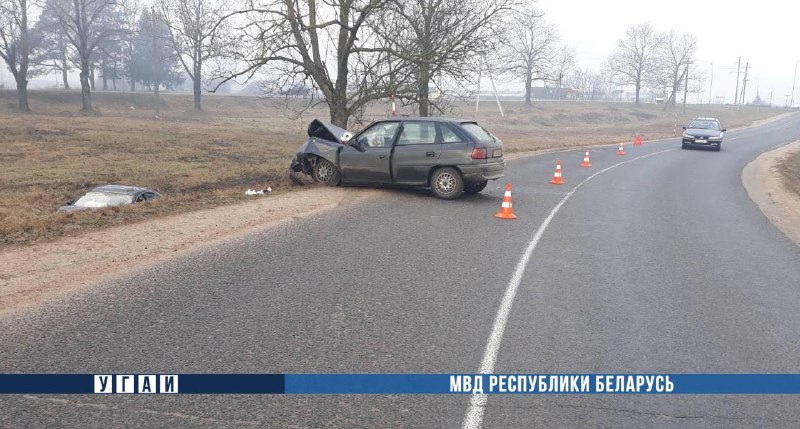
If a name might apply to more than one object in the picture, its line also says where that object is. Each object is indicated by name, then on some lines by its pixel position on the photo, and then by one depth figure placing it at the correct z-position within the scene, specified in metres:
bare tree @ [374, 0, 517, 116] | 21.67
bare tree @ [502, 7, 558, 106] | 81.25
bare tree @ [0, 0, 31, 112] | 46.00
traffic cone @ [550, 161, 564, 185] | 17.38
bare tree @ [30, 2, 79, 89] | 67.44
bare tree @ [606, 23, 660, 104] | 97.12
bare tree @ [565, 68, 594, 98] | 136.70
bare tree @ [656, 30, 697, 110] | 96.75
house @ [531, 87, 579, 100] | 121.15
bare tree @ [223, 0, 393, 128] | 20.25
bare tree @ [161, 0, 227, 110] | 19.98
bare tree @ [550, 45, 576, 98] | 97.69
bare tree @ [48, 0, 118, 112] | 48.19
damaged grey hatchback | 13.08
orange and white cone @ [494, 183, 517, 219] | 11.51
